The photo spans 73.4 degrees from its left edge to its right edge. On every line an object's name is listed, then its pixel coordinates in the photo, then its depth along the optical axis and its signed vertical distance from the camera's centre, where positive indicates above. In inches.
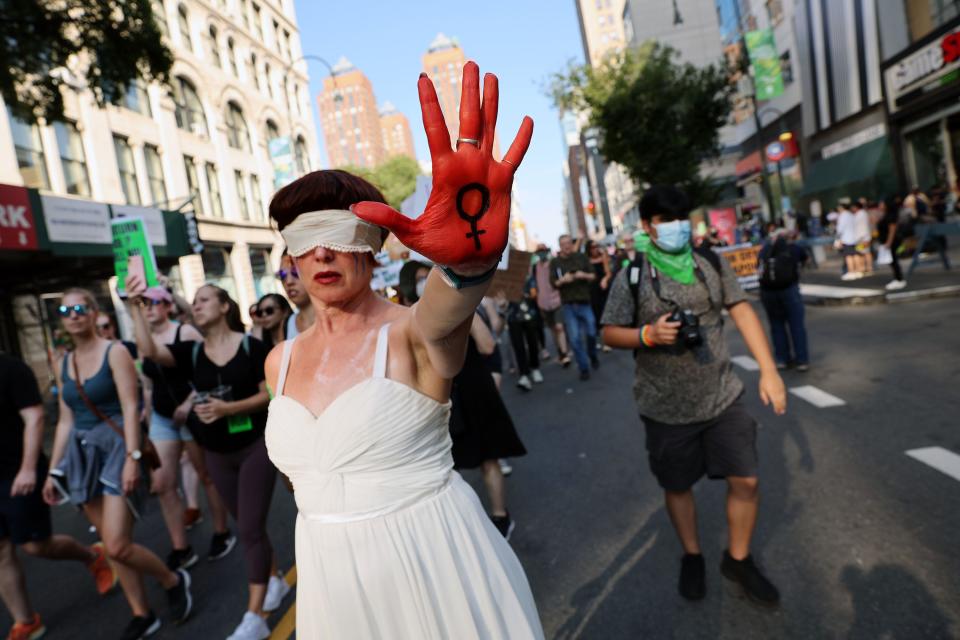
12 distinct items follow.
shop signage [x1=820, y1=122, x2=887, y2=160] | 863.2 +108.3
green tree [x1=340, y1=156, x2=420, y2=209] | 1999.3 +334.6
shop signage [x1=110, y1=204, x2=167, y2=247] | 565.7 +88.7
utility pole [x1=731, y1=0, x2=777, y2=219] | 948.3 +190.7
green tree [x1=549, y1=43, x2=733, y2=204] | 1002.7 +211.3
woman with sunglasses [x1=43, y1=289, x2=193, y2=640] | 140.5 -26.9
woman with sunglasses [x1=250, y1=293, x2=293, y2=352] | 195.0 -4.0
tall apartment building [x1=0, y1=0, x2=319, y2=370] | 696.4 +240.9
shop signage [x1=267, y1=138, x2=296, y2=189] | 891.4 +198.2
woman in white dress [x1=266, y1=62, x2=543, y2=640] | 60.0 -16.7
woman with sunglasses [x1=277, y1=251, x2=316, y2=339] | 165.5 -3.2
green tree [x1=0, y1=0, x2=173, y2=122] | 363.3 +167.1
